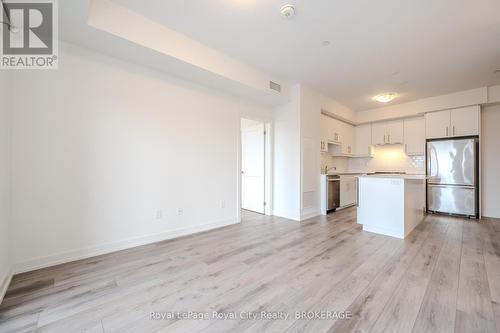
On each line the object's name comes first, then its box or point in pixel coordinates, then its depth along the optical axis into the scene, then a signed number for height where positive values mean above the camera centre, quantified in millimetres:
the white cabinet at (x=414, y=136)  5216 +807
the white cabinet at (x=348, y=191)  5208 -651
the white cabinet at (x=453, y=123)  4383 +994
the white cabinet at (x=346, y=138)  5834 +836
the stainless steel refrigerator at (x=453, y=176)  4324 -211
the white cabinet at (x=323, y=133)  5086 +842
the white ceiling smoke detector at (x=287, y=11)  2209 +1711
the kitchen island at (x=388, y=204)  3191 -630
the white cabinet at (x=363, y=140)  6117 +815
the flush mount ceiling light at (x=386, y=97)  4582 +1593
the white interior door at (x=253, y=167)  4800 -11
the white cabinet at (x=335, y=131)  5430 +980
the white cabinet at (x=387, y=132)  5602 +969
